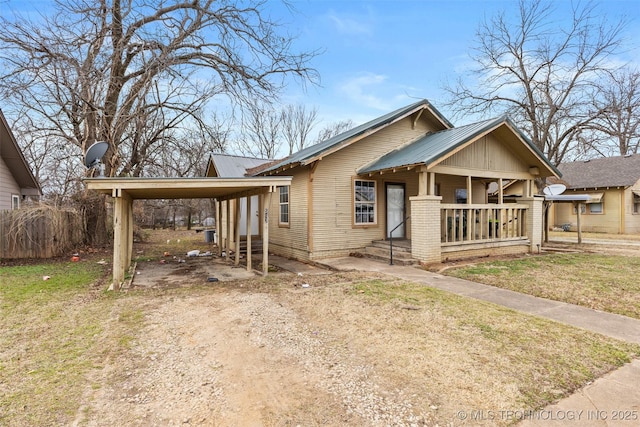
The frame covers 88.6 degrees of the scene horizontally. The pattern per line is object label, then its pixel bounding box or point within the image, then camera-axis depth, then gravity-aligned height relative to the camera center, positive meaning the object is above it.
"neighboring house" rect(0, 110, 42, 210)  11.55 +1.64
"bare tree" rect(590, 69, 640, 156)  16.33 +5.73
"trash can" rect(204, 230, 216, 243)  17.02 -1.20
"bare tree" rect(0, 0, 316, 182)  10.36 +5.37
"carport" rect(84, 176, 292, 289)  6.24 +0.54
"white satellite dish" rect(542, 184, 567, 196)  14.49 +0.91
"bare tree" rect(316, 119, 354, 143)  35.53 +9.11
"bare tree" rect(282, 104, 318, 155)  34.12 +9.18
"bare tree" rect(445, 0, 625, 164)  15.95 +7.55
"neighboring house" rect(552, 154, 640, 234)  19.58 +0.83
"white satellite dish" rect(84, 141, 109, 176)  7.42 +1.37
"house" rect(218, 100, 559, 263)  8.90 +0.69
